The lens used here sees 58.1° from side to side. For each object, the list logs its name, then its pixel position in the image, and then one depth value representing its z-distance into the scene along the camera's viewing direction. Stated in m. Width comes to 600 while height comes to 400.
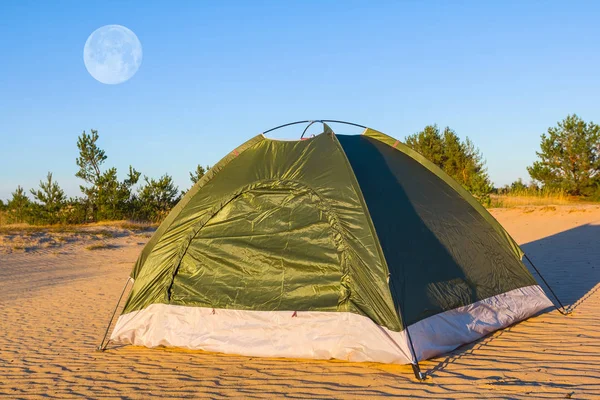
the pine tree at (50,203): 28.36
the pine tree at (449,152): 37.50
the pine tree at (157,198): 30.56
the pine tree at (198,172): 34.00
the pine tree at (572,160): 33.44
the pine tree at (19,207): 29.15
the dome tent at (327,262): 5.92
